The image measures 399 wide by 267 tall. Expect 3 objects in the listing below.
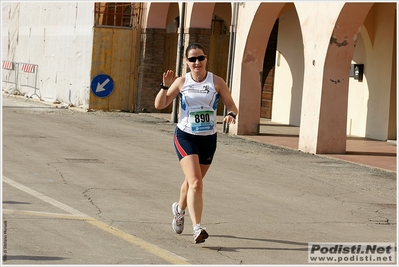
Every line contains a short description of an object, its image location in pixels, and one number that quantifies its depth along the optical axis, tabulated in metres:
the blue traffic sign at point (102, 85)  27.06
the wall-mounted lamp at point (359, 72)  22.12
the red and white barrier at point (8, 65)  34.34
